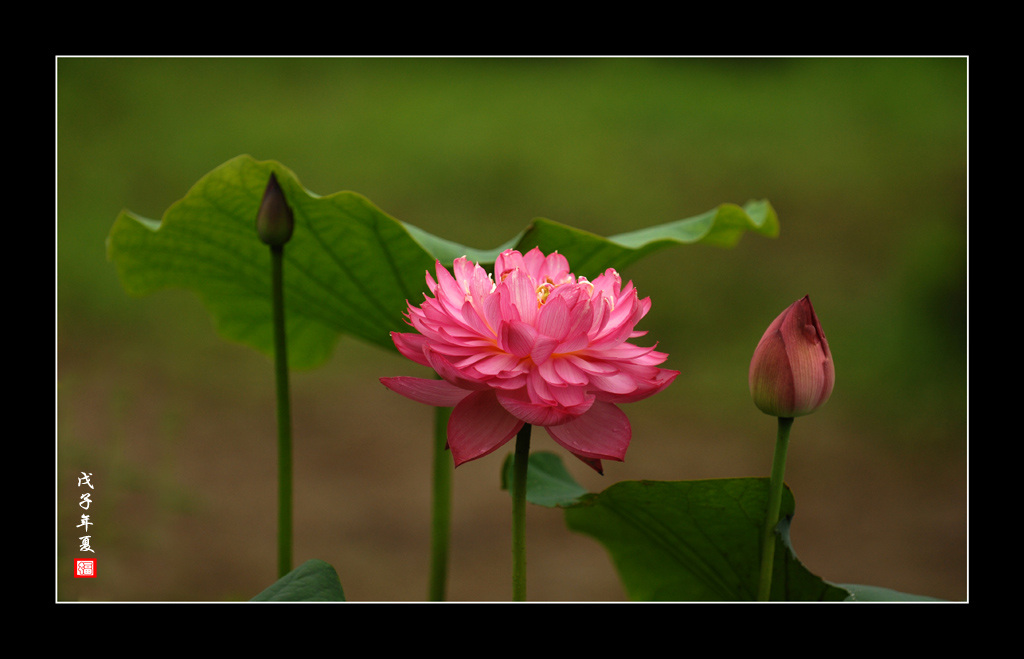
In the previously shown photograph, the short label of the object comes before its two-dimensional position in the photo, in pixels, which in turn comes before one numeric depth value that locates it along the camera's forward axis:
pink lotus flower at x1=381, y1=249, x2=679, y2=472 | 2.28
